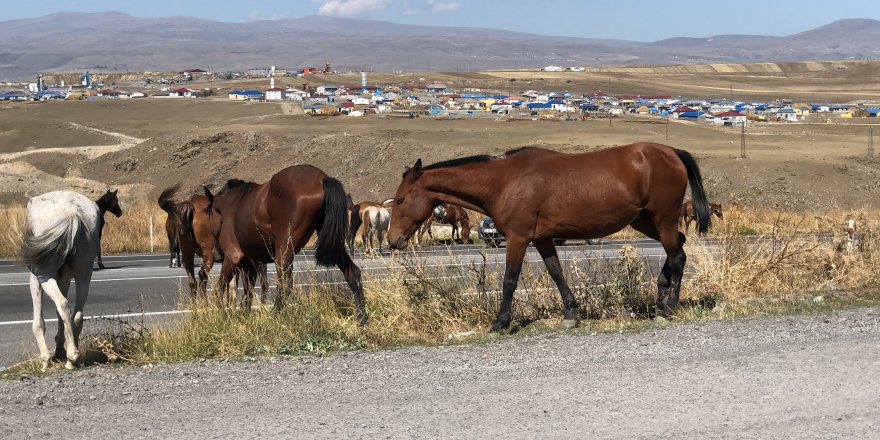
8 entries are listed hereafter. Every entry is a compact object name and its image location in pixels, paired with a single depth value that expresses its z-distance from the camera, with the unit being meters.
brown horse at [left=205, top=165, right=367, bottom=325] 11.38
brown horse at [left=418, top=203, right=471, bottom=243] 27.52
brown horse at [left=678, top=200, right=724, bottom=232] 26.80
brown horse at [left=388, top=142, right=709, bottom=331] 10.78
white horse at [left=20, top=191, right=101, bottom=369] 9.36
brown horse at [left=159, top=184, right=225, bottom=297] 14.02
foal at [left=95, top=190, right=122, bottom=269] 12.16
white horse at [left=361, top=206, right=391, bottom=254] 25.77
